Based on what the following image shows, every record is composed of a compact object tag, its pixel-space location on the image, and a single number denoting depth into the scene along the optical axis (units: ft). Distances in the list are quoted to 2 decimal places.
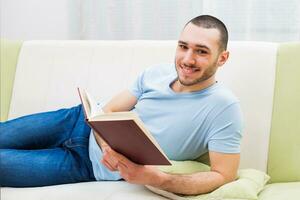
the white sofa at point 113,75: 9.88
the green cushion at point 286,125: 9.69
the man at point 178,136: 8.98
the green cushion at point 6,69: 10.94
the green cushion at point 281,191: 8.91
